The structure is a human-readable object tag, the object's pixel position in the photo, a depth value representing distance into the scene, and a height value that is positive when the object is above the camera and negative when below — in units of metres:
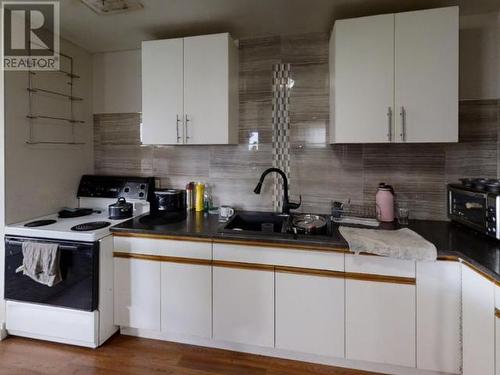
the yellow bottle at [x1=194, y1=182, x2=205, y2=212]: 2.40 -0.10
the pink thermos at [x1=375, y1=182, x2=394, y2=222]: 2.04 -0.11
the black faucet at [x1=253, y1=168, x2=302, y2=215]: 2.12 -0.04
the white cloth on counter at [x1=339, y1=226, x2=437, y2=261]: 1.49 -0.30
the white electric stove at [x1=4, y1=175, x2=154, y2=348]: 1.84 -0.66
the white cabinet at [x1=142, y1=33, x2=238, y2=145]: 2.07 +0.69
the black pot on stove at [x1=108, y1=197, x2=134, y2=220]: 2.23 -0.19
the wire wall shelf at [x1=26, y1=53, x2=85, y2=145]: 2.12 +0.63
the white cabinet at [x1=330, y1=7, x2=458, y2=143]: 1.73 +0.66
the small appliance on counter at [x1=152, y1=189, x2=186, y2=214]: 2.40 -0.12
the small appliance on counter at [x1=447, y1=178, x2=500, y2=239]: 1.50 -0.09
